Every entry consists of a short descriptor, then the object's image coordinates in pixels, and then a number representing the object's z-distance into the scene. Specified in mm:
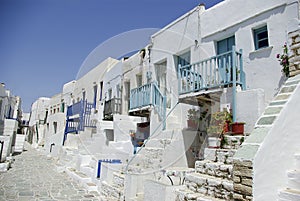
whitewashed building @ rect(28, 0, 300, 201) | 3379
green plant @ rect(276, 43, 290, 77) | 5273
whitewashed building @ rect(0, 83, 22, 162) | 11864
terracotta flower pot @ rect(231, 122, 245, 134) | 5023
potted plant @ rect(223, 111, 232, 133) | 5363
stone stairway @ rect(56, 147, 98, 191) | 7959
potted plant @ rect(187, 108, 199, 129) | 7481
